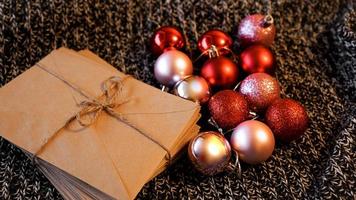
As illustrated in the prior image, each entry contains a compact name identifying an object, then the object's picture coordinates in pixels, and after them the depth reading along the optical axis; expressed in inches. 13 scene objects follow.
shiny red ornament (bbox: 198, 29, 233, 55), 26.2
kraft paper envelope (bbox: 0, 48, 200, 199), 19.9
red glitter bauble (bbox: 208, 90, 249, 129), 22.5
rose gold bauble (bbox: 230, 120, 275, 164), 21.8
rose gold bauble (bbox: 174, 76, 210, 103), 23.4
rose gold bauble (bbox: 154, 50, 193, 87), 24.8
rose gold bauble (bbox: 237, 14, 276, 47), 26.5
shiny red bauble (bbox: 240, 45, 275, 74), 25.4
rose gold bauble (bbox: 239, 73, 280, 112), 23.5
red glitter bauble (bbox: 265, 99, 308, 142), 22.5
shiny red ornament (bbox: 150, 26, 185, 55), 26.3
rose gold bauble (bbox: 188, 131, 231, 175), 20.9
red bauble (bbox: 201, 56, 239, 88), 24.7
